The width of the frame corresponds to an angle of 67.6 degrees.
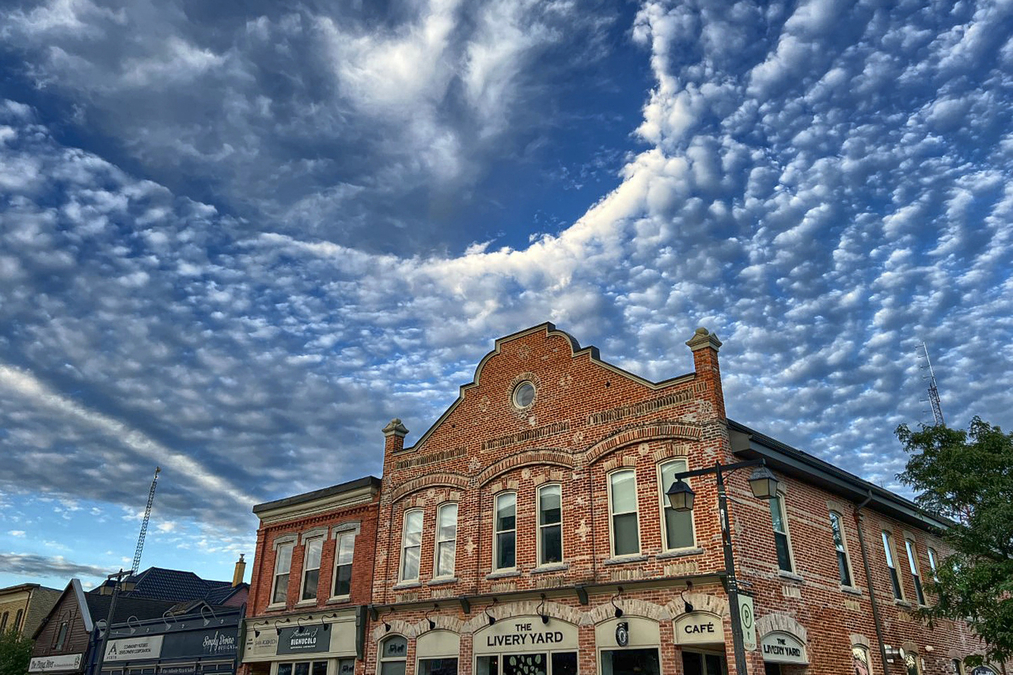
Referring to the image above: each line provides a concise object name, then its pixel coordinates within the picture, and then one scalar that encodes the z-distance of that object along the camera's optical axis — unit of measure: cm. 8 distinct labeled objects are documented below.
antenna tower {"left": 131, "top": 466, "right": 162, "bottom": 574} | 7013
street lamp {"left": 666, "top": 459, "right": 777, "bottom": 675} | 1253
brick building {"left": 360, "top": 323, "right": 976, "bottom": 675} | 1688
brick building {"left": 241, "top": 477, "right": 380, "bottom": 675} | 2356
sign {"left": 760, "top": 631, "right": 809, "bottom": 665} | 1633
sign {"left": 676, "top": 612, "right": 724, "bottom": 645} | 1574
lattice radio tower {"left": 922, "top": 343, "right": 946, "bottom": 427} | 3283
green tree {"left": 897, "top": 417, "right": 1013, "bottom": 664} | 1712
